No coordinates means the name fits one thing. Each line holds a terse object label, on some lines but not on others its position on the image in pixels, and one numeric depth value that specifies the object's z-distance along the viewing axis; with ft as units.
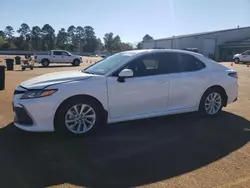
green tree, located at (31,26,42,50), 284.19
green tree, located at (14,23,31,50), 262.64
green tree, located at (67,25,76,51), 313.00
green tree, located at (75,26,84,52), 310.66
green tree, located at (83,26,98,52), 311.59
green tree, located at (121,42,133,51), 306.61
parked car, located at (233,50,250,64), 87.79
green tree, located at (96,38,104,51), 316.80
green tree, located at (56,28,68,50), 285.47
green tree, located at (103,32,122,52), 303.51
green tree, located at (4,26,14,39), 324.12
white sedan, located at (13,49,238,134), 11.30
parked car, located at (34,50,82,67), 70.53
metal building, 133.59
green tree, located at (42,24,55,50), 282.69
